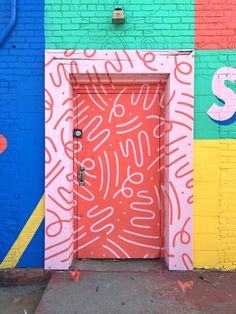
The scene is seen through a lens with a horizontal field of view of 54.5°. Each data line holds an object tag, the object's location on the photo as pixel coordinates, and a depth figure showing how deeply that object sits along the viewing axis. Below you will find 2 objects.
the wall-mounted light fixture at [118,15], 2.62
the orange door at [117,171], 2.84
